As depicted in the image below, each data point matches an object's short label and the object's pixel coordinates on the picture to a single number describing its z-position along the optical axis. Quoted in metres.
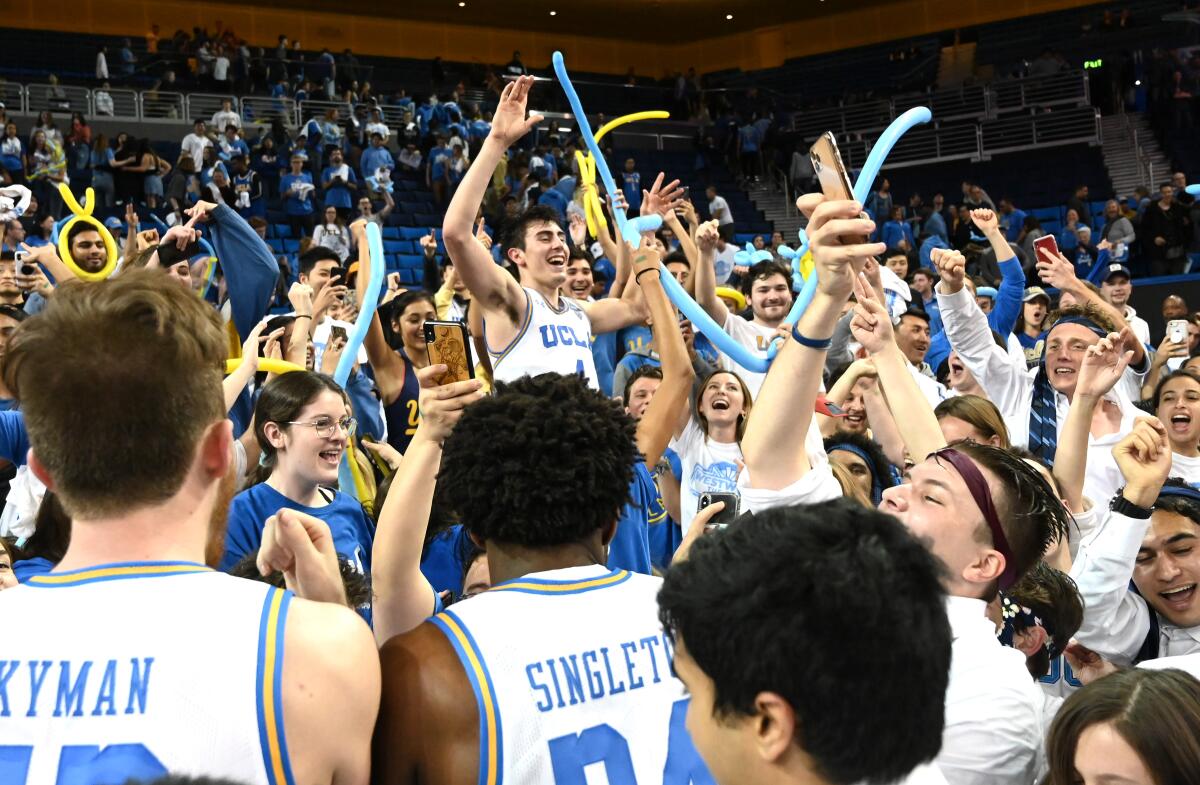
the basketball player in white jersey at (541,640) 1.80
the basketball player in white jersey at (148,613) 1.54
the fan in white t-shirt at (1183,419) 4.90
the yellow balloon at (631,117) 6.17
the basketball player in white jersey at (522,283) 4.41
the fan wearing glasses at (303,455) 3.73
